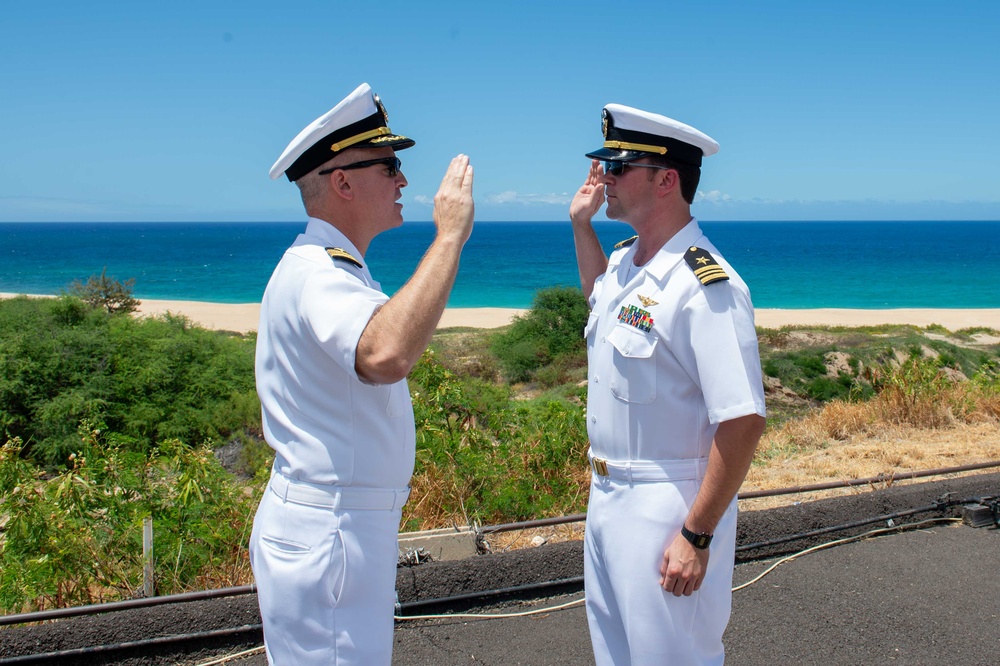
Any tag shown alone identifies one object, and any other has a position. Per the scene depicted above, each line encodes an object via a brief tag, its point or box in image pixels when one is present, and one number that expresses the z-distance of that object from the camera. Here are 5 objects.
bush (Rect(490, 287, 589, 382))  18.62
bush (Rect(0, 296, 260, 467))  8.23
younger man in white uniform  2.32
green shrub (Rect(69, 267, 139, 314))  18.95
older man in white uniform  2.08
